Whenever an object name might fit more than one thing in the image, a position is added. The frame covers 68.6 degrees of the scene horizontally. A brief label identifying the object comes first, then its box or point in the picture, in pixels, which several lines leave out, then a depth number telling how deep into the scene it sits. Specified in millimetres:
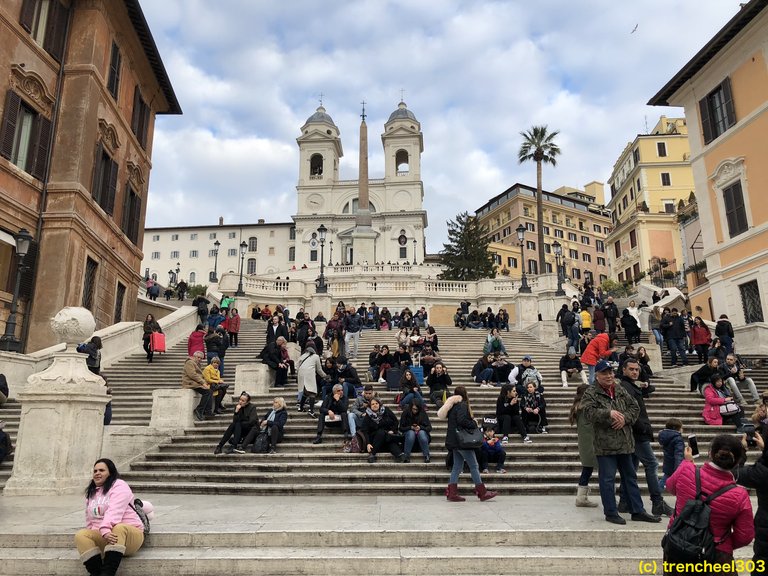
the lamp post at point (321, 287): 30344
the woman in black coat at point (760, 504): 3783
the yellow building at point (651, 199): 48406
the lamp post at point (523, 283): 27753
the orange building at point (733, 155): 20609
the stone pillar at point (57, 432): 8266
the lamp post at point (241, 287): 29438
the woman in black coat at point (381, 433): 9773
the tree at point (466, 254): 55156
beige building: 78938
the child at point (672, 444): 7297
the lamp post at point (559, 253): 26403
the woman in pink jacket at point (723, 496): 3756
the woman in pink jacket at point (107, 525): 5023
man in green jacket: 6086
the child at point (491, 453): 9289
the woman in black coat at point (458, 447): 7633
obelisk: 59281
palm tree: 48812
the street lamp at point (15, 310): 14422
